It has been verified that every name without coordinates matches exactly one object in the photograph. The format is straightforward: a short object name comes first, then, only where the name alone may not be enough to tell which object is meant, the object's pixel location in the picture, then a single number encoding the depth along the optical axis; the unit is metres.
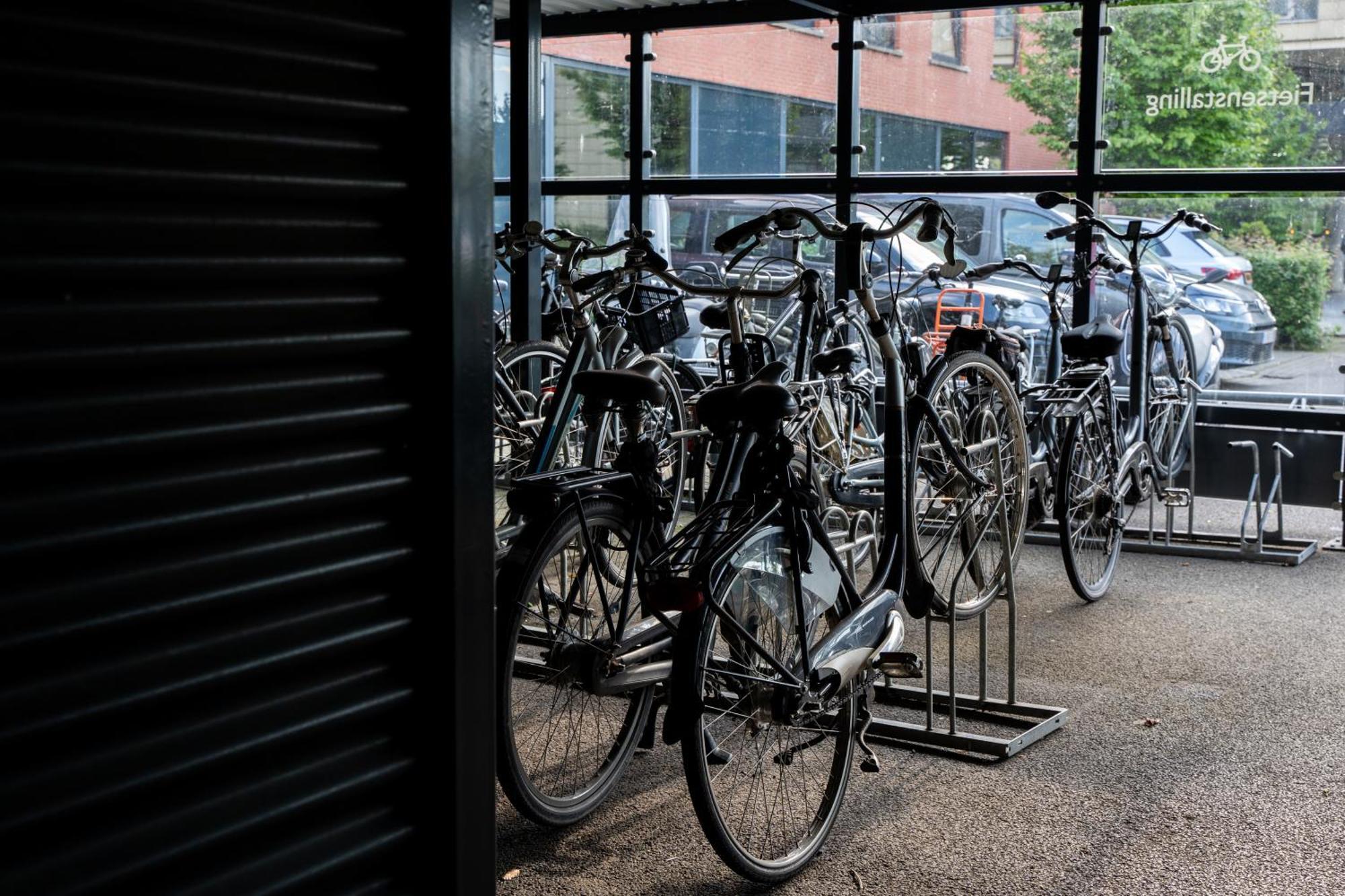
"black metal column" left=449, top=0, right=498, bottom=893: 1.55
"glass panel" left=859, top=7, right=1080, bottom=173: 6.91
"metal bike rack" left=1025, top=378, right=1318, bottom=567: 6.07
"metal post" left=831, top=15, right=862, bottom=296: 7.28
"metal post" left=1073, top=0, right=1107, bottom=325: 6.70
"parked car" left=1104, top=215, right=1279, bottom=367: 6.86
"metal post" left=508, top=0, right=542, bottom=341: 6.72
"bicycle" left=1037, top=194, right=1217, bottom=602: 5.19
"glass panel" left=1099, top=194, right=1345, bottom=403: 6.59
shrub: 6.64
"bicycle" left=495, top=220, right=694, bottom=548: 4.42
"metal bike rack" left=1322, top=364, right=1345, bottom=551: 6.29
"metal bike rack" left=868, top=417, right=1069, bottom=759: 3.72
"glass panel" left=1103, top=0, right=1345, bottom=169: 6.46
